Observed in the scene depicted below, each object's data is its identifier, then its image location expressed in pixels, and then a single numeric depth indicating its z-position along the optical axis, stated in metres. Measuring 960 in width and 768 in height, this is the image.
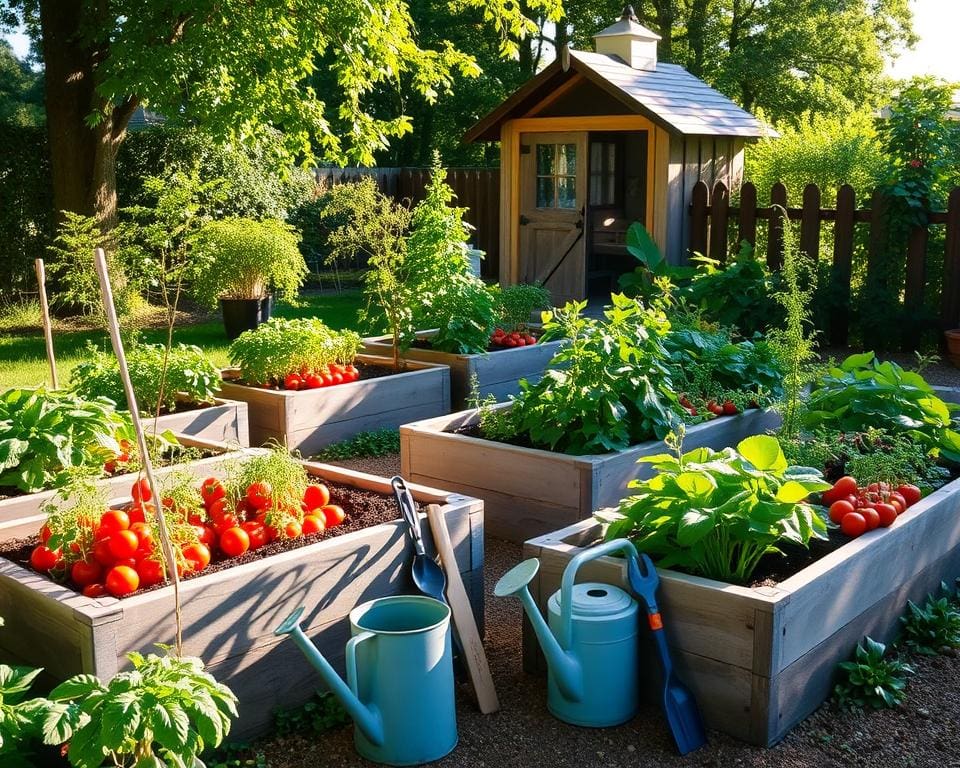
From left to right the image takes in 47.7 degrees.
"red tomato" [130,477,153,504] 3.74
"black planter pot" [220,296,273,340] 10.99
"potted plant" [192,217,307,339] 10.62
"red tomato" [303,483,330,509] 3.98
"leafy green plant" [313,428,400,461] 6.54
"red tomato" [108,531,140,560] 3.34
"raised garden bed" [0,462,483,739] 3.04
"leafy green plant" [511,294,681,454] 4.96
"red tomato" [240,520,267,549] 3.68
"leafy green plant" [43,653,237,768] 2.42
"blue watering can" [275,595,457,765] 3.13
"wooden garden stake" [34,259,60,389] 4.76
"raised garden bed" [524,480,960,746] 3.24
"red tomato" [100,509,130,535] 3.46
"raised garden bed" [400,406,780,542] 4.86
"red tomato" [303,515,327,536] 3.79
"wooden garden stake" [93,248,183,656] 2.92
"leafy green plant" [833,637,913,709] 3.52
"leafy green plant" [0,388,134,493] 4.12
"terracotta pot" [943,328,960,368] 8.87
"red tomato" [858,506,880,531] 3.86
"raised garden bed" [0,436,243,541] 3.76
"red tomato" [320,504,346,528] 3.91
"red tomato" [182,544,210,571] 3.43
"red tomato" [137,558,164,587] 3.32
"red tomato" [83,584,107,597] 3.22
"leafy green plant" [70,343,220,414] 5.73
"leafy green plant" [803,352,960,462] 4.97
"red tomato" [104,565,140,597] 3.20
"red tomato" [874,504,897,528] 3.89
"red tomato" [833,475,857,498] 4.17
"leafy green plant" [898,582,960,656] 3.96
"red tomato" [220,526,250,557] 3.58
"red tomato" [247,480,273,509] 3.82
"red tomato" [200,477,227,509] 3.94
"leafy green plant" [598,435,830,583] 3.41
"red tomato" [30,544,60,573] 3.45
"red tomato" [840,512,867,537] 3.83
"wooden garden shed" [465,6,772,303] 11.24
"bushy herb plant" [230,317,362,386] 6.68
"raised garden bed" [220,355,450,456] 6.43
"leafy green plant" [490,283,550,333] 8.38
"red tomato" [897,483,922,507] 4.25
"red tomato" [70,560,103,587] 3.33
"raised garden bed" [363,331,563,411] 7.43
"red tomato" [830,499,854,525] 3.94
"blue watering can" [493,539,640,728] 3.33
